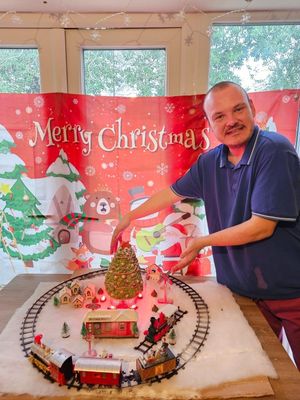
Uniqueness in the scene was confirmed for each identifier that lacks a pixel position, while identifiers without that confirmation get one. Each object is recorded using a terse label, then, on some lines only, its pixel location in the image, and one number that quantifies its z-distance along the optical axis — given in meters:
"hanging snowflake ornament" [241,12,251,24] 1.38
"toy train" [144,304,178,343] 0.80
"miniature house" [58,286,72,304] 0.99
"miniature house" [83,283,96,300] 1.01
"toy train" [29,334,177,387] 0.66
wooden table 0.65
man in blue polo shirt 0.92
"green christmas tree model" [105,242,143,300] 0.96
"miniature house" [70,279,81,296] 1.02
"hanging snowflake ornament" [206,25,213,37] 1.40
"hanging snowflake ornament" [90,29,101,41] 1.42
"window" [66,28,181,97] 1.43
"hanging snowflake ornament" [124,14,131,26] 1.39
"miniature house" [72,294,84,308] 0.97
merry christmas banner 1.44
